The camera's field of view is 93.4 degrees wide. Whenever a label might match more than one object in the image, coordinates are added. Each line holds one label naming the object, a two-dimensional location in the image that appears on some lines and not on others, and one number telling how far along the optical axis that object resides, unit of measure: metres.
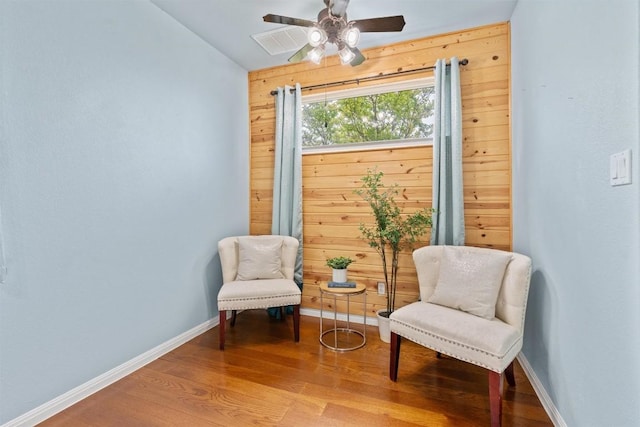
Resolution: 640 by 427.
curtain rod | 2.68
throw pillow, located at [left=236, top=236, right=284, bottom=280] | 2.72
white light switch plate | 1.00
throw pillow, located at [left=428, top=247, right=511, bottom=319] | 1.85
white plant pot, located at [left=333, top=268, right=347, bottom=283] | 2.52
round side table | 2.38
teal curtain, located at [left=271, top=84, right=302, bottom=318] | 3.09
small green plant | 2.54
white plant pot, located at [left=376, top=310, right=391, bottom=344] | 2.51
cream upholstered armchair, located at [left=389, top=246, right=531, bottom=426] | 1.55
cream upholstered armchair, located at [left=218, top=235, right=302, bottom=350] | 2.40
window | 2.82
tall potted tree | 2.48
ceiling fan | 1.88
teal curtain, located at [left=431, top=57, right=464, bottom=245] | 2.49
